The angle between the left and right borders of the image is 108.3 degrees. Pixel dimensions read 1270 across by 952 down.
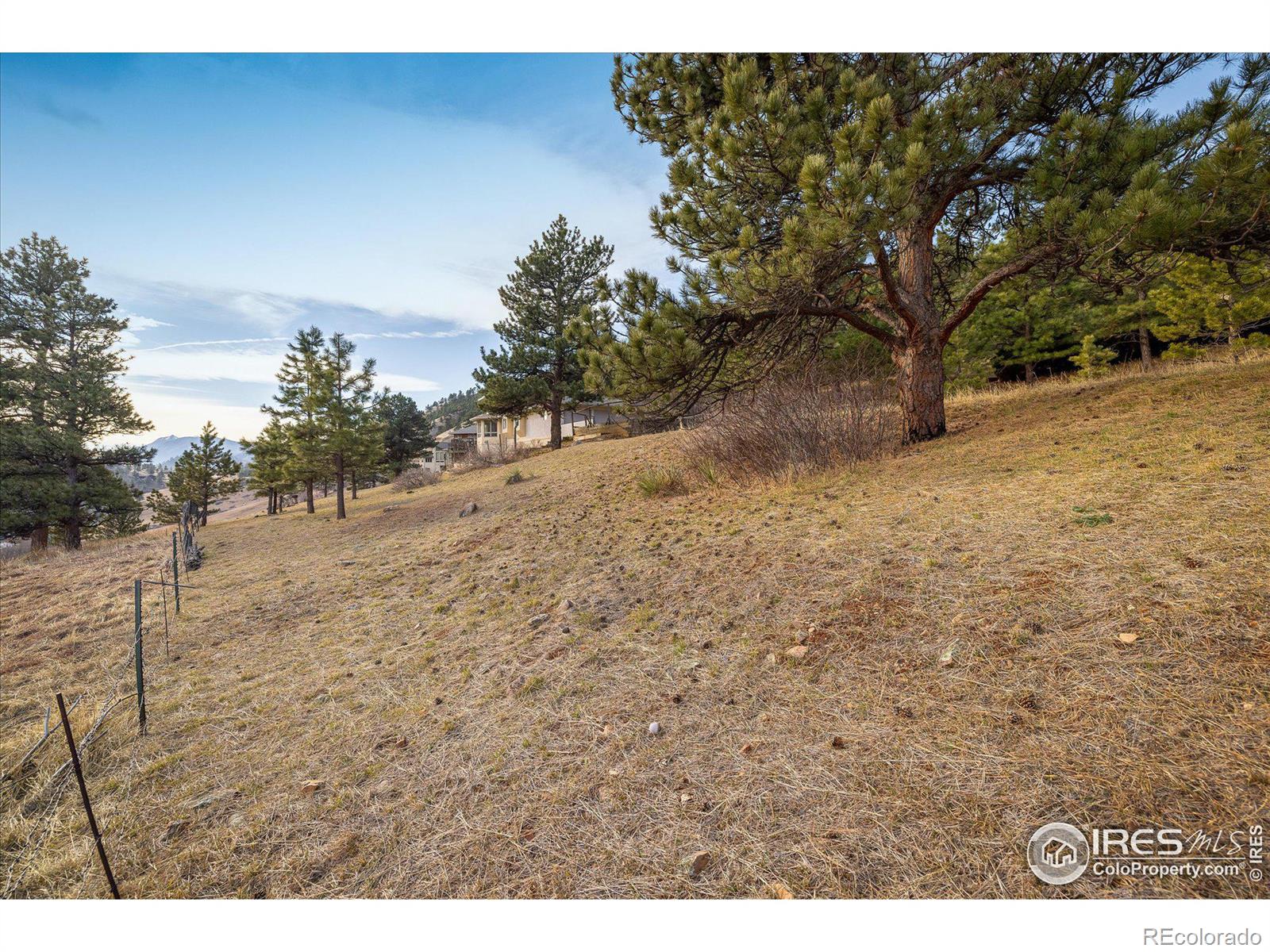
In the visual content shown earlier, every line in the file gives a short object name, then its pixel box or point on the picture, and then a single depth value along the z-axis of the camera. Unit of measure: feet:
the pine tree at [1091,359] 38.88
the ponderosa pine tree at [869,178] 13.28
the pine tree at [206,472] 77.56
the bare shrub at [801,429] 22.26
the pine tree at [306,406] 47.52
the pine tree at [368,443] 49.42
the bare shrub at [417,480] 69.21
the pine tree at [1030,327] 43.01
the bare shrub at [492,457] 74.84
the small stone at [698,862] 5.52
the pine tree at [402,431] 103.35
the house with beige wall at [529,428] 98.58
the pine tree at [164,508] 80.38
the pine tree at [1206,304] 31.94
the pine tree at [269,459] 66.28
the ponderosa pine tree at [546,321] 66.39
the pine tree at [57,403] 46.65
